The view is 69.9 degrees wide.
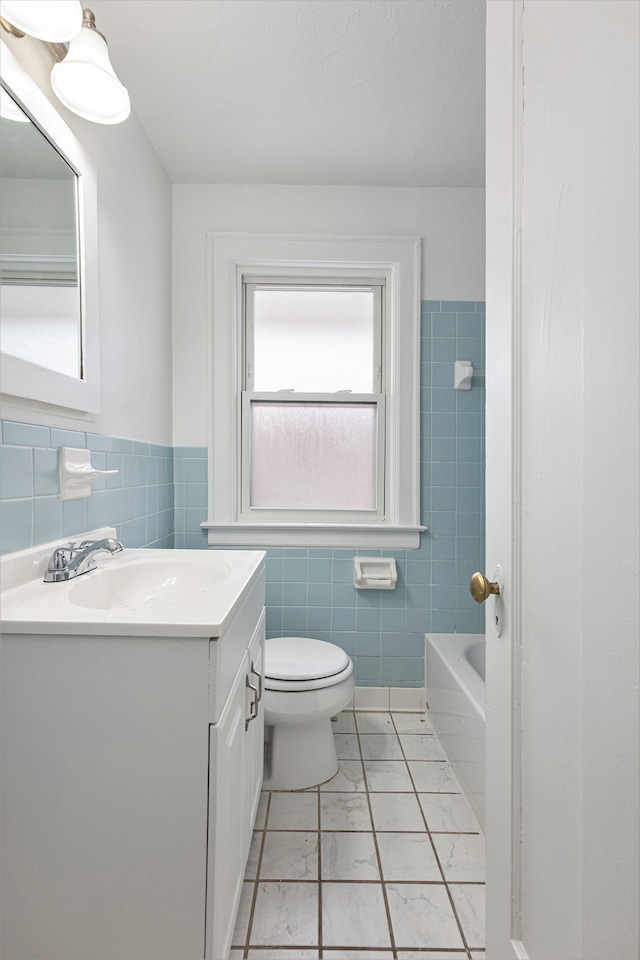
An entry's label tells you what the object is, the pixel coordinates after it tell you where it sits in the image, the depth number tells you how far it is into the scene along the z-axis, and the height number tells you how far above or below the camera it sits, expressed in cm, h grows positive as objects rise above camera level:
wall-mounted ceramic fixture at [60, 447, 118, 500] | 110 +0
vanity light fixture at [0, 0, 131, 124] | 102 +92
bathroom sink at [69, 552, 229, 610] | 115 -28
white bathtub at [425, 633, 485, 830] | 145 -83
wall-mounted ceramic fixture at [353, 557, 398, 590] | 207 -45
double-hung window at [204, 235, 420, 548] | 212 +33
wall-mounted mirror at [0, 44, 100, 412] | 93 +52
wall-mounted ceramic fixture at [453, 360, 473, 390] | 207 +46
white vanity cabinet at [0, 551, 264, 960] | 75 -51
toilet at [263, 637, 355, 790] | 152 -80
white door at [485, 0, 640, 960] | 41 +0
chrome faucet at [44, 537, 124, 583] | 100 -19
